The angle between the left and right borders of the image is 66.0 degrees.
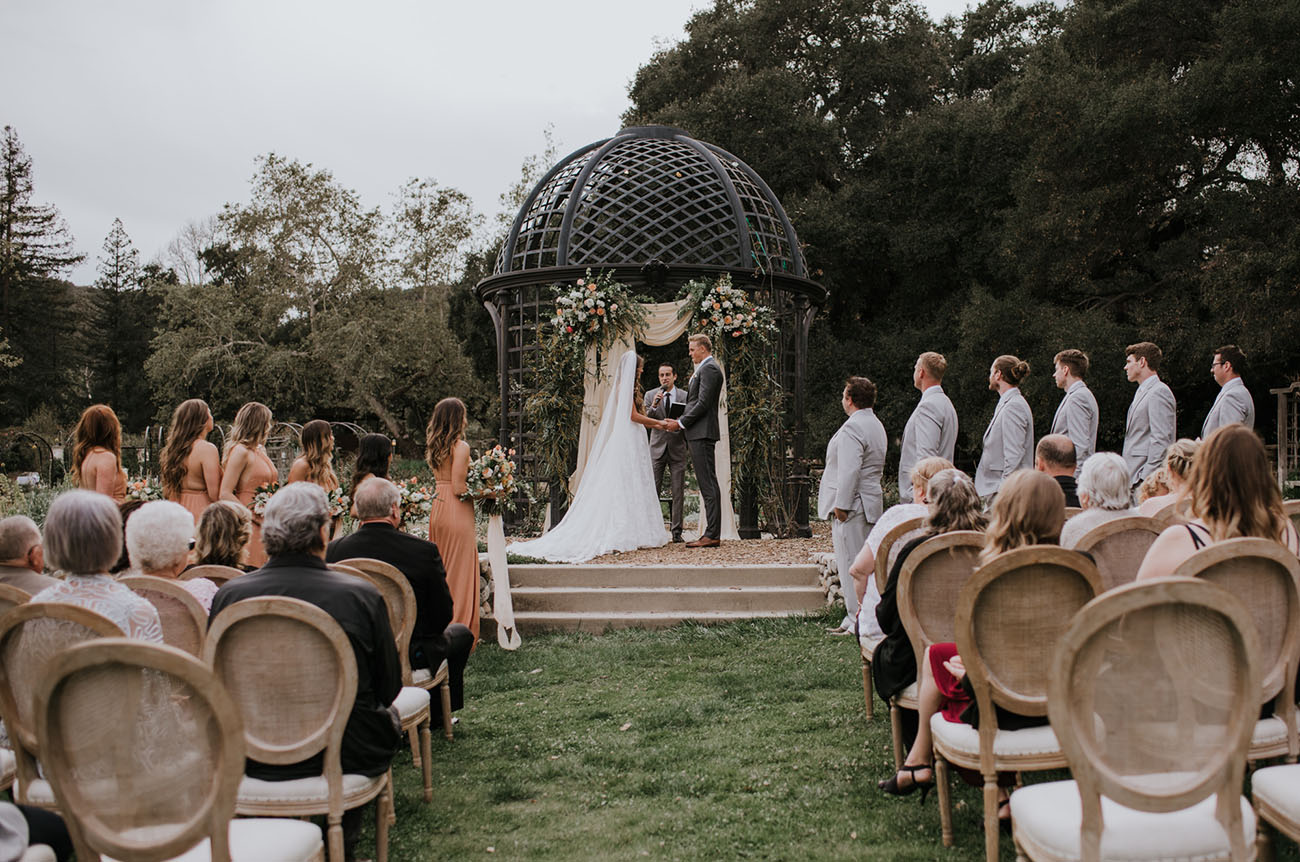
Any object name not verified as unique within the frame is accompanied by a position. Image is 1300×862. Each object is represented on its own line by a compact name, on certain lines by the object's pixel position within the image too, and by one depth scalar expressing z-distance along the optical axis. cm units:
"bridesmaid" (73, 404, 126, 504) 615
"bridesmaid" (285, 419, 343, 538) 630
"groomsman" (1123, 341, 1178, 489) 751
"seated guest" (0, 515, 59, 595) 365
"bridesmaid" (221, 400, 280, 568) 632
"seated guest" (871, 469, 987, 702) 405
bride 935
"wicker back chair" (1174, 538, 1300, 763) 285
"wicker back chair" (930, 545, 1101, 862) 307
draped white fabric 1074
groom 927
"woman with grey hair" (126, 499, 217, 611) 367
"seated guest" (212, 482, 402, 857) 319
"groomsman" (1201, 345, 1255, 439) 759
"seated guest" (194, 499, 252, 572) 419
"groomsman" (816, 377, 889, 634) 707
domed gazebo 1074
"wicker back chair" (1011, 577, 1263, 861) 233
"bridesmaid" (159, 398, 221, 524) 618
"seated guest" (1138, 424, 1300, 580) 316
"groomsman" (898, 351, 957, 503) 711
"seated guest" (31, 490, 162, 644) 308
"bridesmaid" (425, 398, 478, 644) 659
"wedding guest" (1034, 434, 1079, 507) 530
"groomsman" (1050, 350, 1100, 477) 723
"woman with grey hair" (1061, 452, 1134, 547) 442
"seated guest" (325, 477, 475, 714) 475
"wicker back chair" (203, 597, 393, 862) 283
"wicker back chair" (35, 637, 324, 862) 223
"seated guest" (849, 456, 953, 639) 462
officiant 1012
